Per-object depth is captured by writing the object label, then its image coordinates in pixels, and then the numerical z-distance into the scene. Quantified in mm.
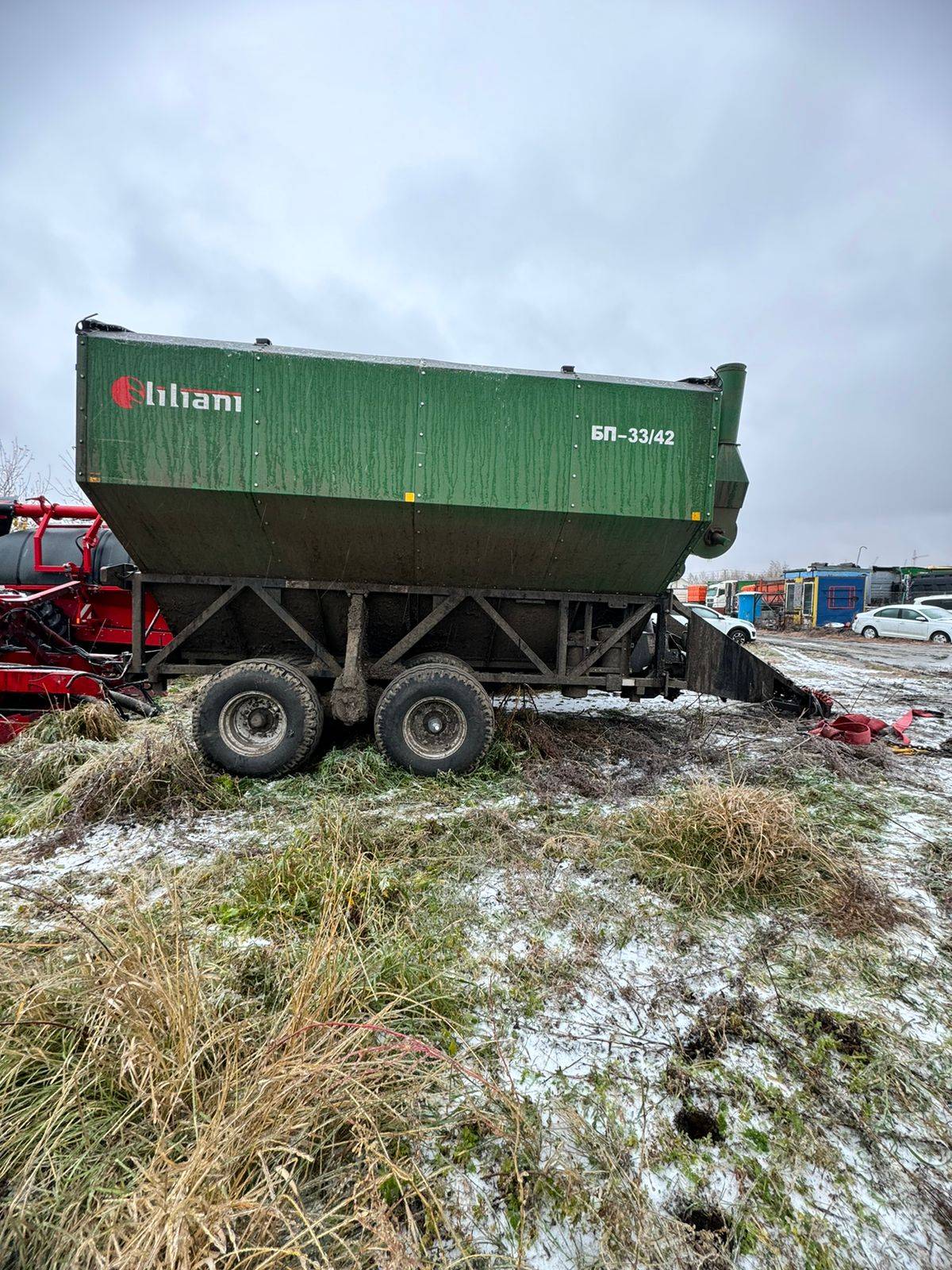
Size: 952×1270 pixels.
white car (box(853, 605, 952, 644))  19859
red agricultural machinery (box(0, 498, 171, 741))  5477
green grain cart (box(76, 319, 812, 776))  4203
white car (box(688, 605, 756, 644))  14766
